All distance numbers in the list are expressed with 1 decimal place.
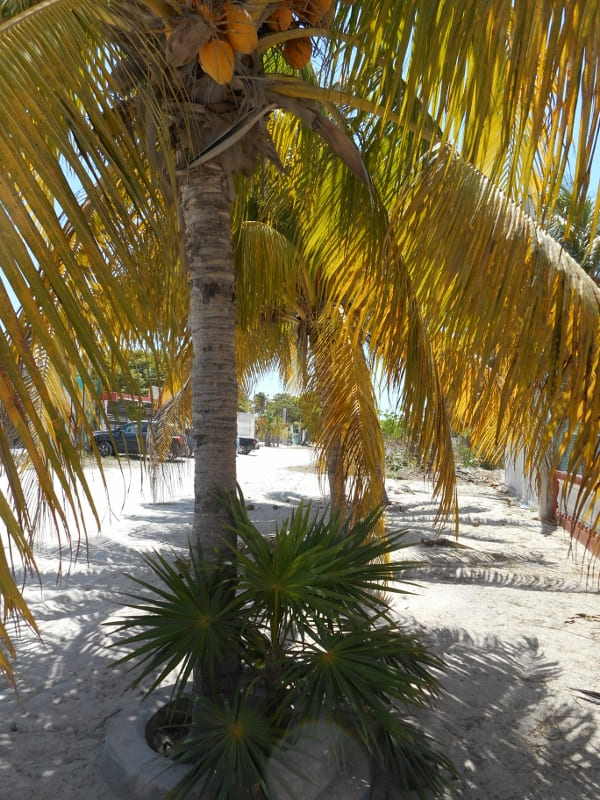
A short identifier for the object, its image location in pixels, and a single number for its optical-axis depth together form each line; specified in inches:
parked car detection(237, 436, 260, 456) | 1567.4
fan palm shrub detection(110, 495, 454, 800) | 107.3
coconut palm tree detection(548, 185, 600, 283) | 585.0
